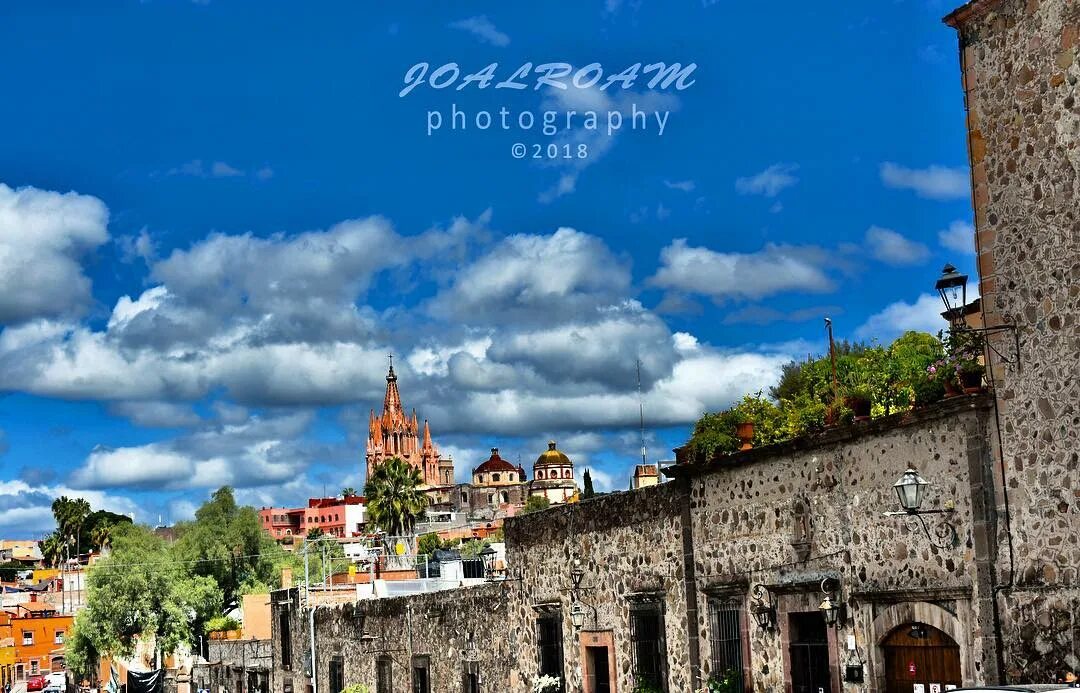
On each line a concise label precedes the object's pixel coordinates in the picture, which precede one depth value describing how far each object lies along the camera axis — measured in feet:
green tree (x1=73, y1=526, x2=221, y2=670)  224.33
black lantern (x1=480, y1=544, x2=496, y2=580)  120.98
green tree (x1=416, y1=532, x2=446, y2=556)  346.74
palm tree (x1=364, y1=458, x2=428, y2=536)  272.31
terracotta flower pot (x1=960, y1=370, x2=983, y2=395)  43.11
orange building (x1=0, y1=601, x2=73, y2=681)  317.22
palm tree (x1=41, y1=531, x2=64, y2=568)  449.89
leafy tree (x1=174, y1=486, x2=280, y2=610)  263.08
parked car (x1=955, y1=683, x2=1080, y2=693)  35.76
